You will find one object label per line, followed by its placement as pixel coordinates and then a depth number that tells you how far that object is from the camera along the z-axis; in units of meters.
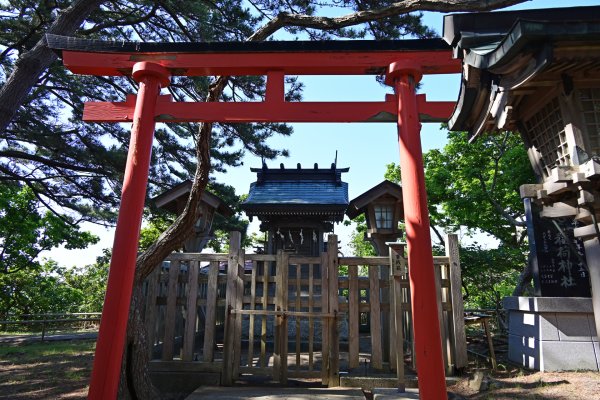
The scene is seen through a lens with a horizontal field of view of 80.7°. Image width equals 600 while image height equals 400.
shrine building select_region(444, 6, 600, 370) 2.67
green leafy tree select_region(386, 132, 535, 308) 12.77
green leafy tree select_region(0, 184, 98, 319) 15.30
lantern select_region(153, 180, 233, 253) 7.98
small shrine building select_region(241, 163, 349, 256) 11.33
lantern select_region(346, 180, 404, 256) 8.34
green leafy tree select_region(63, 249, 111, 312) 25.39
